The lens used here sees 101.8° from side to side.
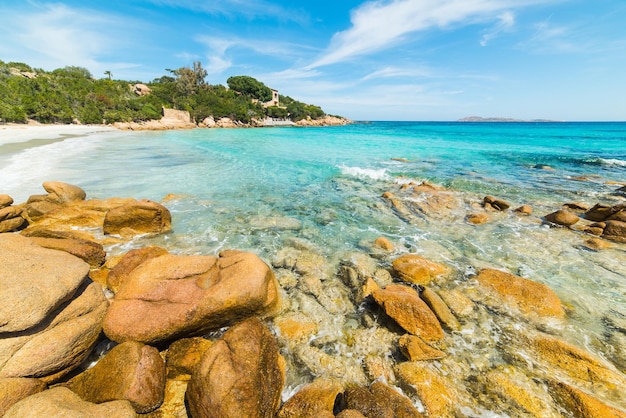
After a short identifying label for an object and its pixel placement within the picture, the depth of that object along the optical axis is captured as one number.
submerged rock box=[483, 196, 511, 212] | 10.62
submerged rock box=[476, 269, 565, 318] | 5.06
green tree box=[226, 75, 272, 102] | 99.50
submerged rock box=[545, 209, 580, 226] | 8.91
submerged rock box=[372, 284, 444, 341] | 4.42
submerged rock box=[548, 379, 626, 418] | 3.18
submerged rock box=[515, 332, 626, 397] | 3.68
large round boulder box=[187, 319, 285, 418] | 2.95
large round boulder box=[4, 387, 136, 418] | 2.61
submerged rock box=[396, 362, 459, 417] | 3.41
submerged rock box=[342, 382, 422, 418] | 3.02
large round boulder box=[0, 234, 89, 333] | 3.24
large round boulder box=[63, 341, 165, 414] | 3.14
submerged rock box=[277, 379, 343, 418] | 3.24
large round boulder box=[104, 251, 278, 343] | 3.96
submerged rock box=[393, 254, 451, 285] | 5.97
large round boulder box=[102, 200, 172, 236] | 7.65
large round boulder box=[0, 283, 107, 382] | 3.16
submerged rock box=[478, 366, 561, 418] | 3.40
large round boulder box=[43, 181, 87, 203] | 9.03
